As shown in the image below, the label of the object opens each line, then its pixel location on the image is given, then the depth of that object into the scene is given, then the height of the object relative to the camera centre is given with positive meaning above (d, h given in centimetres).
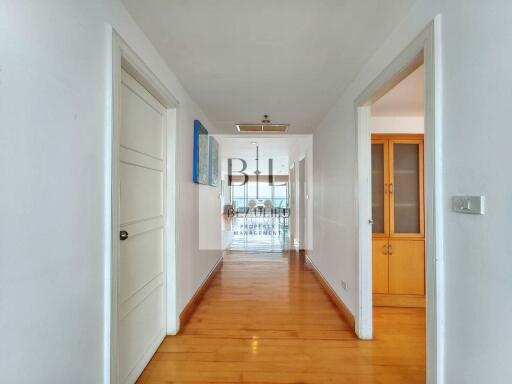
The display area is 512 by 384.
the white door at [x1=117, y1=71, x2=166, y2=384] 172 -24
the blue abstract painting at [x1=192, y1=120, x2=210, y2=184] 303 +49
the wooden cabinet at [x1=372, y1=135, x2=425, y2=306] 308 -30
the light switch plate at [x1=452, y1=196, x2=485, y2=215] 105 -4
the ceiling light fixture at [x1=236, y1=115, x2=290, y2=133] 392 +104
